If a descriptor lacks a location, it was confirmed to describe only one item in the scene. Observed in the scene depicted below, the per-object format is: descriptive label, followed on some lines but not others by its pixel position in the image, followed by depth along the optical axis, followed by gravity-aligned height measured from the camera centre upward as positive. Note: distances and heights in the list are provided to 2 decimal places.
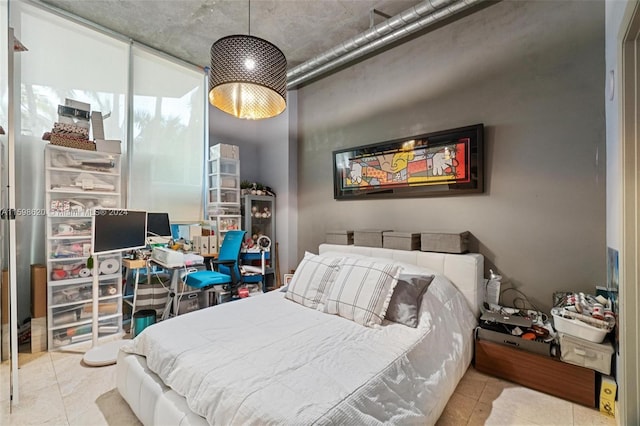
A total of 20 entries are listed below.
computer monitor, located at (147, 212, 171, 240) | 3.37 -0.14
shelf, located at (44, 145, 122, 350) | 2.64 -0.25
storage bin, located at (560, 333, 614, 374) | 1.67 -0.88
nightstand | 1.74 -1.08
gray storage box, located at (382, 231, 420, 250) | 2.68 -0.27
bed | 1.14 -0.75
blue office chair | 3.27 -0.64
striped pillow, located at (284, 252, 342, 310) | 2.21 -0.56
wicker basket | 2.64 +0.70
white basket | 1.70 -0.74
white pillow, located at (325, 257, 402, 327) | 1.88 -0.56
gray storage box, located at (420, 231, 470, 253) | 2.40 -0.26
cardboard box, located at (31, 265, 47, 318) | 2.55 -0.72
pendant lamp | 1.69 +0.89
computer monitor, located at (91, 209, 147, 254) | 2.35 -0.15
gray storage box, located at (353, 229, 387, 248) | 2.90 -0.27
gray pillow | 1.87 -0.60
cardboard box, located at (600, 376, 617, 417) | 1.66 -1.11
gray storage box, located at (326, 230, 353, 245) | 3.21 -0.29
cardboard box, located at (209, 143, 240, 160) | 3.93 +0.88
